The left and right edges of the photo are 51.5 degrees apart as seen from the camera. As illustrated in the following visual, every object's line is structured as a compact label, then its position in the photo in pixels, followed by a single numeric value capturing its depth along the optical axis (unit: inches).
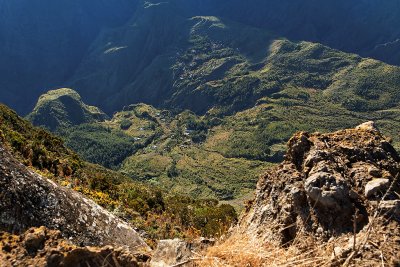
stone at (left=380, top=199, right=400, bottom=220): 215.8
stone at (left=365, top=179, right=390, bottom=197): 240.8
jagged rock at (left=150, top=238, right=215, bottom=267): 250.7
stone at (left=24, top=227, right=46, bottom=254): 214.8
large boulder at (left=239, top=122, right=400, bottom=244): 237.8
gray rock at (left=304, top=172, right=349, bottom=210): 244.1
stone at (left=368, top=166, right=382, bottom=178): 261.7
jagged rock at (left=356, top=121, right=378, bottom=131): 339.3
